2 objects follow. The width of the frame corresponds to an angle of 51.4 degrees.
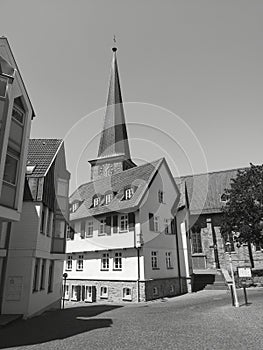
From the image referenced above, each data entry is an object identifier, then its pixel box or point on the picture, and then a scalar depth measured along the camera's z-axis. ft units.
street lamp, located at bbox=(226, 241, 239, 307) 49.24
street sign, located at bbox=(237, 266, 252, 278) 51.06
